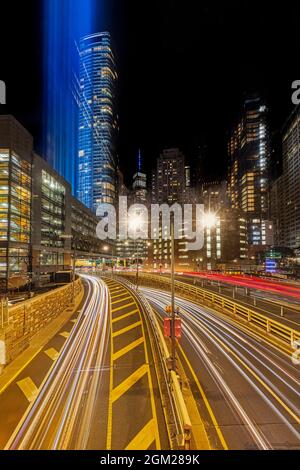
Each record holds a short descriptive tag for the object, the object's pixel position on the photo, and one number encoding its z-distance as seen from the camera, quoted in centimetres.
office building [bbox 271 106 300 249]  19425
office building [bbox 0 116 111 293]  5415
